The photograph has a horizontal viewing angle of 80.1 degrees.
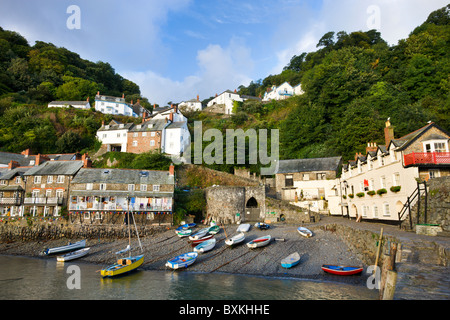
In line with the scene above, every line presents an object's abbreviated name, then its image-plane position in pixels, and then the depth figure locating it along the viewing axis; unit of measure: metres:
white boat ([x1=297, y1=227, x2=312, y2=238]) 23.89
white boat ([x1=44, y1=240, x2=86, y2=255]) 26.64
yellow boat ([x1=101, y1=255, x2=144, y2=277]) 19.11
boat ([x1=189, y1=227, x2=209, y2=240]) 25.81
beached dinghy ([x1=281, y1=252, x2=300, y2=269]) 18.84
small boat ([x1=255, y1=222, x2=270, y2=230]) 28.14
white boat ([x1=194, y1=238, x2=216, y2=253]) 23.27
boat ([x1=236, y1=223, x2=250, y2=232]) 27.90
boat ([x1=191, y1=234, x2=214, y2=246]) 25.47
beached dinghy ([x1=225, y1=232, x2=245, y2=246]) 23.58
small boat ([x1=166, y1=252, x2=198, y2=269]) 20.39
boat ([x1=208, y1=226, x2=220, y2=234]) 27.99
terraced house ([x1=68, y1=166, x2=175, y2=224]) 31.62
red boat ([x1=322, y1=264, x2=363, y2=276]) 16.11
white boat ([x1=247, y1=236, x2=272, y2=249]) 22.62
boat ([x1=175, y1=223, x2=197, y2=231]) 30.01
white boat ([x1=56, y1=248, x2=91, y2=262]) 24.44
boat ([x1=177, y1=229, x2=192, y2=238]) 28.17
